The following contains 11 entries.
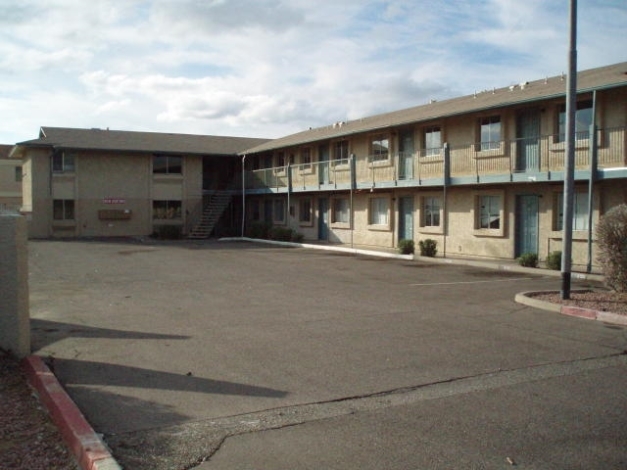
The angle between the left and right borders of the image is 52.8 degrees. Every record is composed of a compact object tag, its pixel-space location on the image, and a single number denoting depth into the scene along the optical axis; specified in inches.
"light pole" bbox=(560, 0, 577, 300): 486.3
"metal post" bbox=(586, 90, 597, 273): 687.7
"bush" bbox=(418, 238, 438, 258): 908.6
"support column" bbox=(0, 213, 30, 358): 293.3
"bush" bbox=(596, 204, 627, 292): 467.5
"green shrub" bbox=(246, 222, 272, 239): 1387.8
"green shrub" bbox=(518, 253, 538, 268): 756.6
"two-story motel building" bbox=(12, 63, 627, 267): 763.4
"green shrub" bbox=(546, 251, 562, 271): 729.0
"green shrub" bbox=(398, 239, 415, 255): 936.3
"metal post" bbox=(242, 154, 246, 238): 1471.6
